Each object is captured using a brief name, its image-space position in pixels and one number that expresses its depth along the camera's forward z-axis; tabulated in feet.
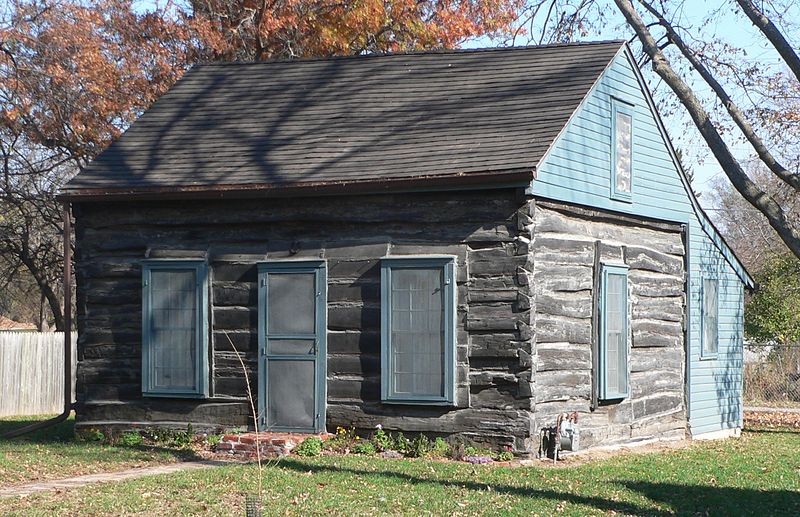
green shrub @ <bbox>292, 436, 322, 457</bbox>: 46.09
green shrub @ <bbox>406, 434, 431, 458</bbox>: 46.52
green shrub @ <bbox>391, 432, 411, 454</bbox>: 47.01
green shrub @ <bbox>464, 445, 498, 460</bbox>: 45.60
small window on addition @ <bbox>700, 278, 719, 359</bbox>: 63.31
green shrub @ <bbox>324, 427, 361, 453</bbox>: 47.50
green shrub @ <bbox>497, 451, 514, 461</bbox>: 45.27
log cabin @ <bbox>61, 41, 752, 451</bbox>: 46.70
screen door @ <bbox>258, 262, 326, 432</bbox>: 49.32
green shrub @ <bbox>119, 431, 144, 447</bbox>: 51.26
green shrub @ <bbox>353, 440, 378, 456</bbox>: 46.93
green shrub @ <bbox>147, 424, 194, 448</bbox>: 51.03
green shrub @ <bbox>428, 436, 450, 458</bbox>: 46.29
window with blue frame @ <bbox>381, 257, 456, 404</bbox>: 46.88
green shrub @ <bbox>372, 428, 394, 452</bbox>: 47.26
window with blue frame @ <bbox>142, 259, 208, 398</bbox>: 51.26
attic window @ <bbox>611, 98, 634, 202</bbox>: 54.24
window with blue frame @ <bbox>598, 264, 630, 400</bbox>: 51.55
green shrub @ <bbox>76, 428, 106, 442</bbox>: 52.85
